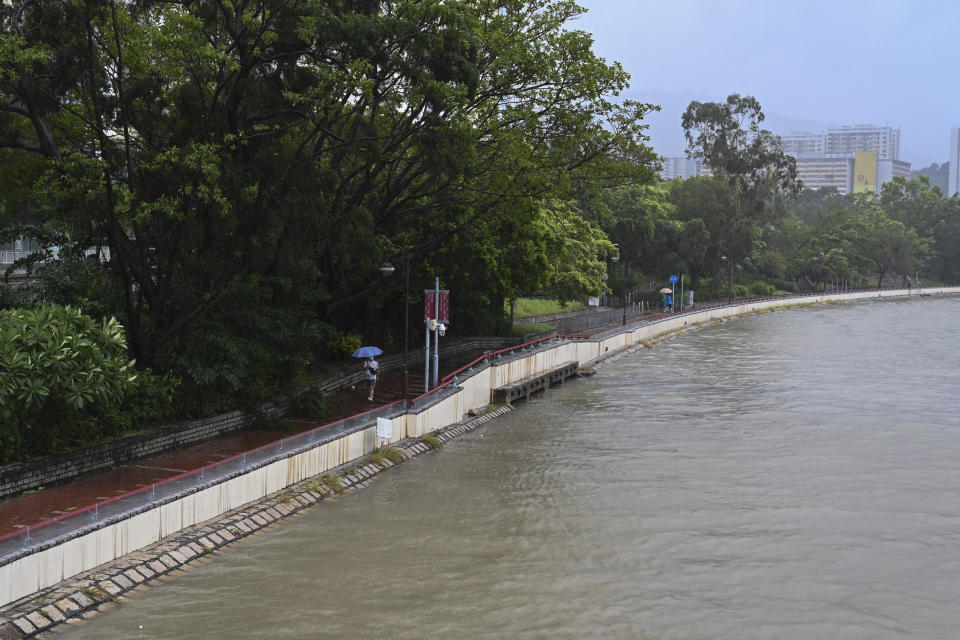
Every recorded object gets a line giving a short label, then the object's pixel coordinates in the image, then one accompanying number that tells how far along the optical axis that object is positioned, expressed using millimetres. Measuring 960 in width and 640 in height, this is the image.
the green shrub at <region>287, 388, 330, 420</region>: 25656
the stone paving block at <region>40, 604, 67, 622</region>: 12986
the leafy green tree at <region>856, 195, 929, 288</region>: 116875
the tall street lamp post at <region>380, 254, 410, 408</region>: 24516
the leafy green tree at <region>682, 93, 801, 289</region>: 85562
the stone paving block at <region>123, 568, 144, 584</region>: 14566
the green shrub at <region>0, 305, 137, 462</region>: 16641
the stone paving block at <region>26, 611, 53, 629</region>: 12728
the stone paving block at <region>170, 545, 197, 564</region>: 15610
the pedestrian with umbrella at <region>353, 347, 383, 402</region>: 27812
